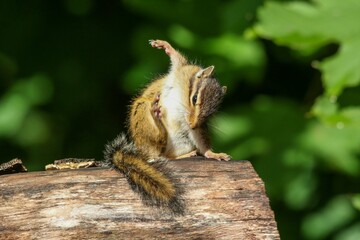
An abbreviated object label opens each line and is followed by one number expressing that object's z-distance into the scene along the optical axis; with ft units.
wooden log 24.16
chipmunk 28.71
